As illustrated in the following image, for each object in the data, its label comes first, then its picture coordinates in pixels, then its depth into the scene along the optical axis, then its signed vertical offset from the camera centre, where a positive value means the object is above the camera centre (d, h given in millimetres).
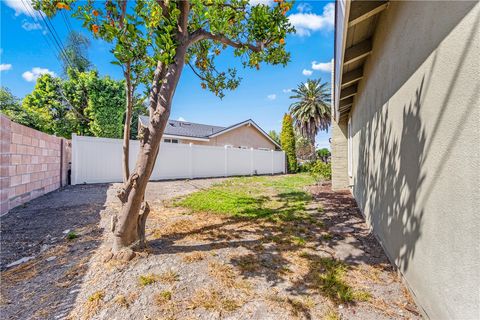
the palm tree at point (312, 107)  23125 +5490
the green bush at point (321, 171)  11094 -398
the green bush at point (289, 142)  21531 +1931
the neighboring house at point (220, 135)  17948 +2409
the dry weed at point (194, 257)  3198 -1311
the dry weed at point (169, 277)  2711 -1346
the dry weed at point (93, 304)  2189 -1377
